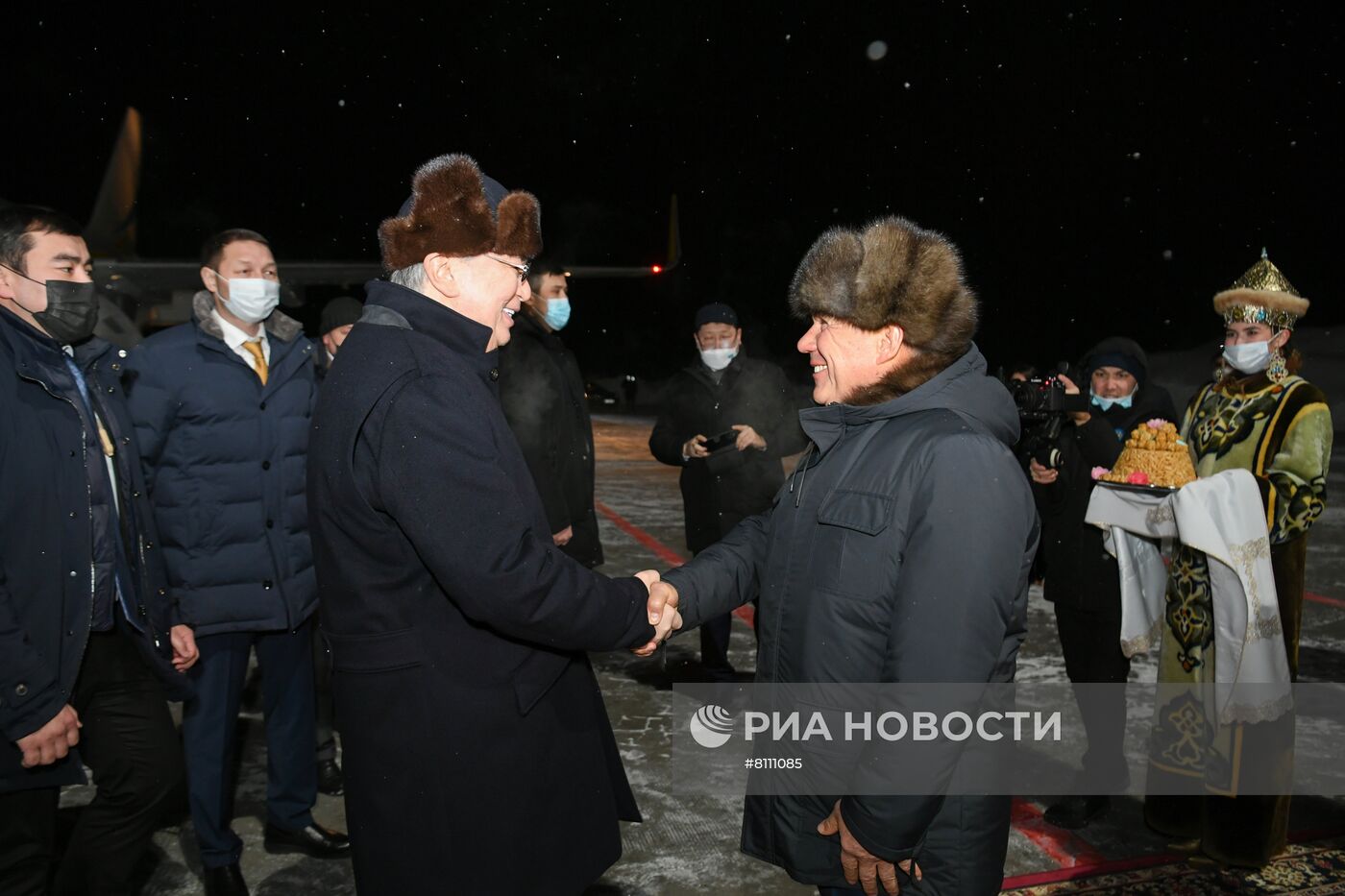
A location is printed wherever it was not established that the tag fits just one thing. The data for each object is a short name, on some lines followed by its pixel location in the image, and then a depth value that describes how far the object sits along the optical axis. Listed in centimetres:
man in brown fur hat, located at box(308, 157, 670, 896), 175
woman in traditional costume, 306
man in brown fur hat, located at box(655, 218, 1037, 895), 173
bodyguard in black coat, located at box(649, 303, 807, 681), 500
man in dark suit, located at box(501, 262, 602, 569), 423
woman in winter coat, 369
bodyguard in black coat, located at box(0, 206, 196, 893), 235
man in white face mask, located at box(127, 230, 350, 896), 307
